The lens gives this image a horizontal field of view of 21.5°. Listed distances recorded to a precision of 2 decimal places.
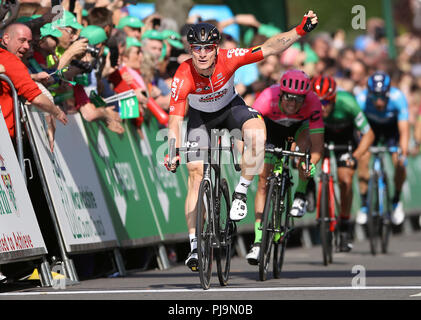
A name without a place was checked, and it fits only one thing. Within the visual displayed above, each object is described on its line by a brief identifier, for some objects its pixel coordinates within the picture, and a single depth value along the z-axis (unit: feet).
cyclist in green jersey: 49.49
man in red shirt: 34.42
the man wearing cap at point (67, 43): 38.58
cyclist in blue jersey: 55.42
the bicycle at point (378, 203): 54.49
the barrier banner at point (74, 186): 36.19
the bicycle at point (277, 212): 37.22
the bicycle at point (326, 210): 46.73
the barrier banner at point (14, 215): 32.30
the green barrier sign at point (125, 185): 40.88
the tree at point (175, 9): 65.87
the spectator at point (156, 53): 49.06
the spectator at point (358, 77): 71.26
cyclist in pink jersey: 39.47
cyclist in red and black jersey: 33.58
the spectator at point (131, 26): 47.73
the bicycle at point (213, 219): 32.24
